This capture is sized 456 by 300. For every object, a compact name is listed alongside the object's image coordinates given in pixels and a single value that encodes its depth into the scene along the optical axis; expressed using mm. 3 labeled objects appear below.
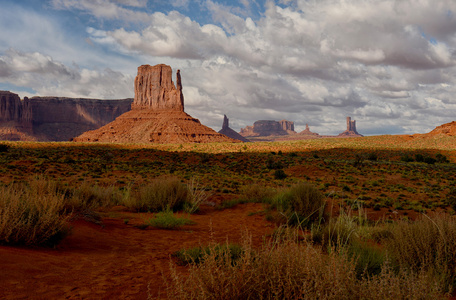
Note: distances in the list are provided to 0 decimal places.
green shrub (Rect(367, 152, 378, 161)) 38847
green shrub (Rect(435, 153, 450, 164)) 38716
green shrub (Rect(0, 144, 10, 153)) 35094
